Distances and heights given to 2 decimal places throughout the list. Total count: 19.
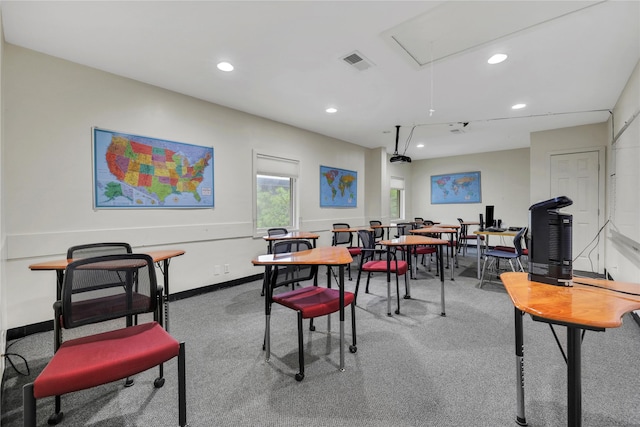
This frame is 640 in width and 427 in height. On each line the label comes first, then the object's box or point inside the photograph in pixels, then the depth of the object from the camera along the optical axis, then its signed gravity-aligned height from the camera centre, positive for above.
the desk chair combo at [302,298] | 2.01 -0.71
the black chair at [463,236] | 6.32 -0.61
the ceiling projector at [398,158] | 5.62 +1.05
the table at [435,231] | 4.33 -0.37
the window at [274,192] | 4.94 +0.35
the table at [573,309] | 1.07 -0.43
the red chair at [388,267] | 3.16 -0.68
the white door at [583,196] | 5.29 +0.24
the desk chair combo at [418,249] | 4.73 -0.69
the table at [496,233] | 4.52 -0.40
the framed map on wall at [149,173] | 3.22 +0.51
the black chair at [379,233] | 5.60 -0.48
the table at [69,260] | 2.16 -0.44
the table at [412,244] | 3.09 -0.39
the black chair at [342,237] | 5.64 -0.56
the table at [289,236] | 4.08 -0.42
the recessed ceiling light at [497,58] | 2.95 +1.64
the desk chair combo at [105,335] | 1.19 -0.69
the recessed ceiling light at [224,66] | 3.14 +1.67
